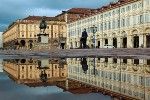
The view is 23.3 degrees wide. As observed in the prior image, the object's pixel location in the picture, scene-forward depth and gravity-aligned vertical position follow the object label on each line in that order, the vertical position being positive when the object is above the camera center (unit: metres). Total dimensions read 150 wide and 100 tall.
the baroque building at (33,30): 123.25 +7.19
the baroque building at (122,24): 58.72 +4.98
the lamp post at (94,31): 77.25 +4.23
